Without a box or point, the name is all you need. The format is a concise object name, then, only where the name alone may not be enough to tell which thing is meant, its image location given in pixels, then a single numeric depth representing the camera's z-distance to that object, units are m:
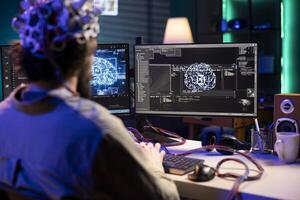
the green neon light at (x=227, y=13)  5.16
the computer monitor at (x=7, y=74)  2.31
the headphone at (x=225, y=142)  2.07
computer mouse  1.60
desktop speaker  1.93
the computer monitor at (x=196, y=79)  2.10
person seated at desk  1.06
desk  1.48
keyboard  1.70
